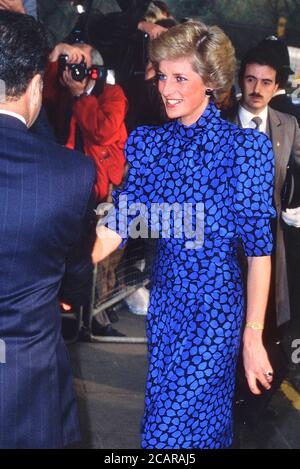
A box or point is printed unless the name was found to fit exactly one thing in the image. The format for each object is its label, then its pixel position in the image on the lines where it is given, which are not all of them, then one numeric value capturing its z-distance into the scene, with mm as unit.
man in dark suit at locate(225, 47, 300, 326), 3916
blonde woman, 2742
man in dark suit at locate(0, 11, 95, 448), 1948
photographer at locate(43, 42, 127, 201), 4805
